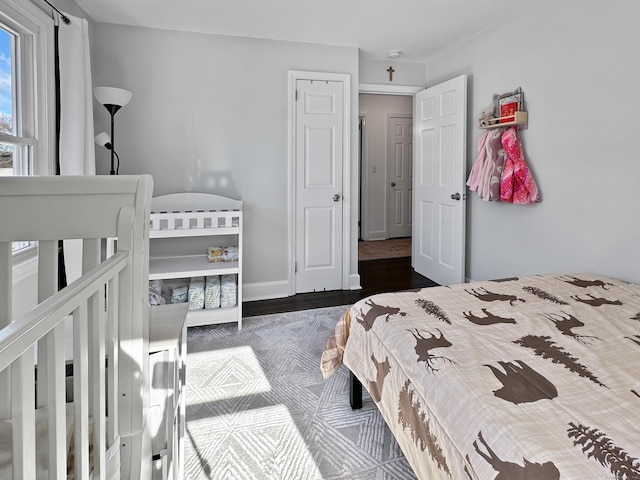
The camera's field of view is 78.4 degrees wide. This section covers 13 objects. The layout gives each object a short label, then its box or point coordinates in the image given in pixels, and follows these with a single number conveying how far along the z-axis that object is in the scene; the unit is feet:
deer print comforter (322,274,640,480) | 2.91
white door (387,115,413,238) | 22.21
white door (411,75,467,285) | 11.82
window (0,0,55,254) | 6.59
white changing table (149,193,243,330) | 9.62
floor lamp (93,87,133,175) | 8.84
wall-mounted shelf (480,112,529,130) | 9.53
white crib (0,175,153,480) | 1.87
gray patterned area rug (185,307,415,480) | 5.16
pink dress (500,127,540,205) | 9.56
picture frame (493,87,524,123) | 9.76
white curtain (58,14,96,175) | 7.74
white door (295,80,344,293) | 11.89
